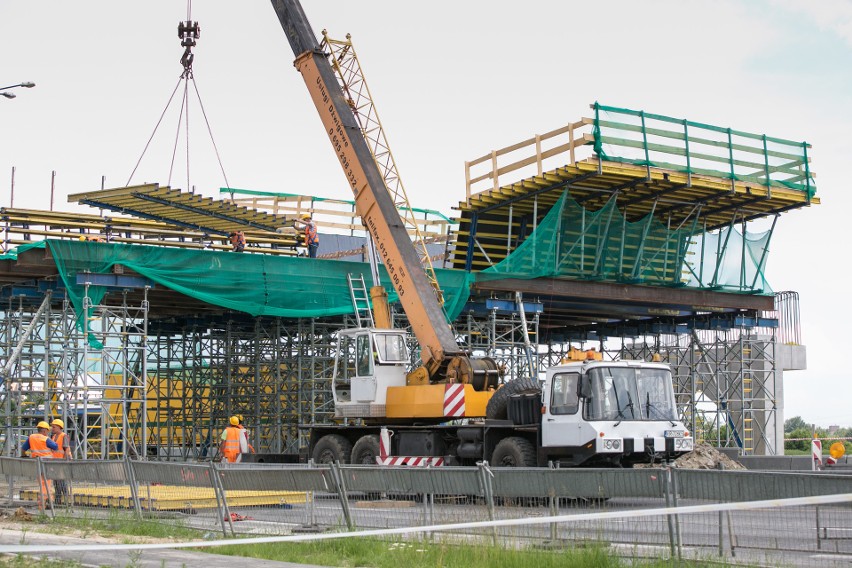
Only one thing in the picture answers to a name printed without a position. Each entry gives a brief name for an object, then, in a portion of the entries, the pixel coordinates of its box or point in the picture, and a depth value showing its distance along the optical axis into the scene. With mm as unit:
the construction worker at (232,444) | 24317
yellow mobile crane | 20547
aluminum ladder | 33188
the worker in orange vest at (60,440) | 21031
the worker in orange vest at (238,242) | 33722
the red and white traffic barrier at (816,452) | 23156
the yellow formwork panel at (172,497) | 15648
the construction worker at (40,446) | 20531
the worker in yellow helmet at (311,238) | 35875
